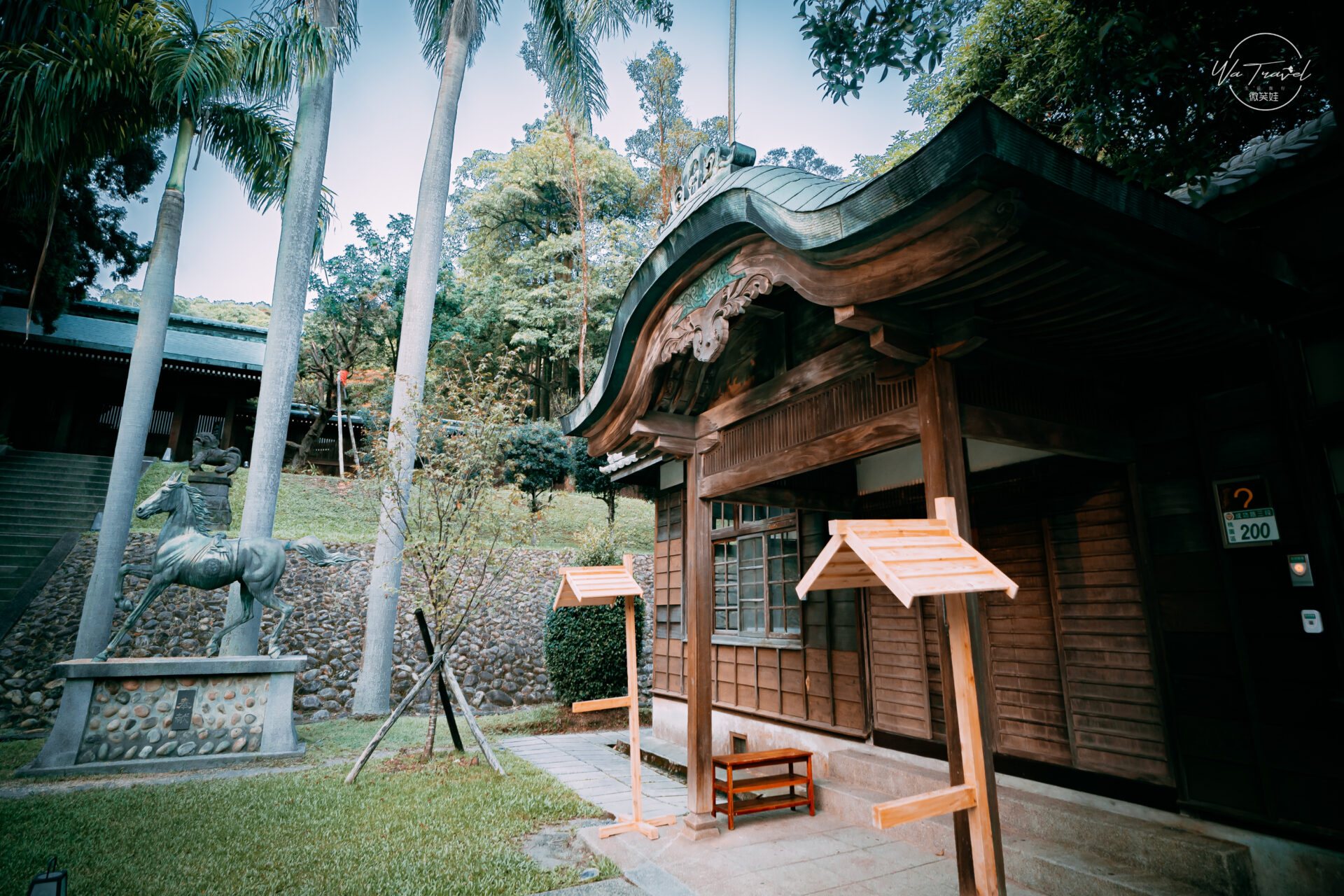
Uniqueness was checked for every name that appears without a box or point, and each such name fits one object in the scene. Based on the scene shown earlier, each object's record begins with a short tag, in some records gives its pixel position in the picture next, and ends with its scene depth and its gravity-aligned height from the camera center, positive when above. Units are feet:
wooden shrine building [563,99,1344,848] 8.30 +3.29
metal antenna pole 18.08 +16.24
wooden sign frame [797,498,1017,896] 6.18 -0.04
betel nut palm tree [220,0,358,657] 28.96 +18.09
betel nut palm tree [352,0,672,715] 31.17 +25.08
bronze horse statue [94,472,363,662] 23.25 +0.92
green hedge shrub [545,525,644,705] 31.17 -3.61
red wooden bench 14.49 -4.93
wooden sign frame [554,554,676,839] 14.07 -0.47
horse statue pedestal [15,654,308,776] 20.34 -4.74
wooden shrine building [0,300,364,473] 53.62 +18.93
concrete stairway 36.81 +5.71
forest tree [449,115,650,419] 73.87 +43.38
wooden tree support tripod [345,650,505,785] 18.89 -4.31
